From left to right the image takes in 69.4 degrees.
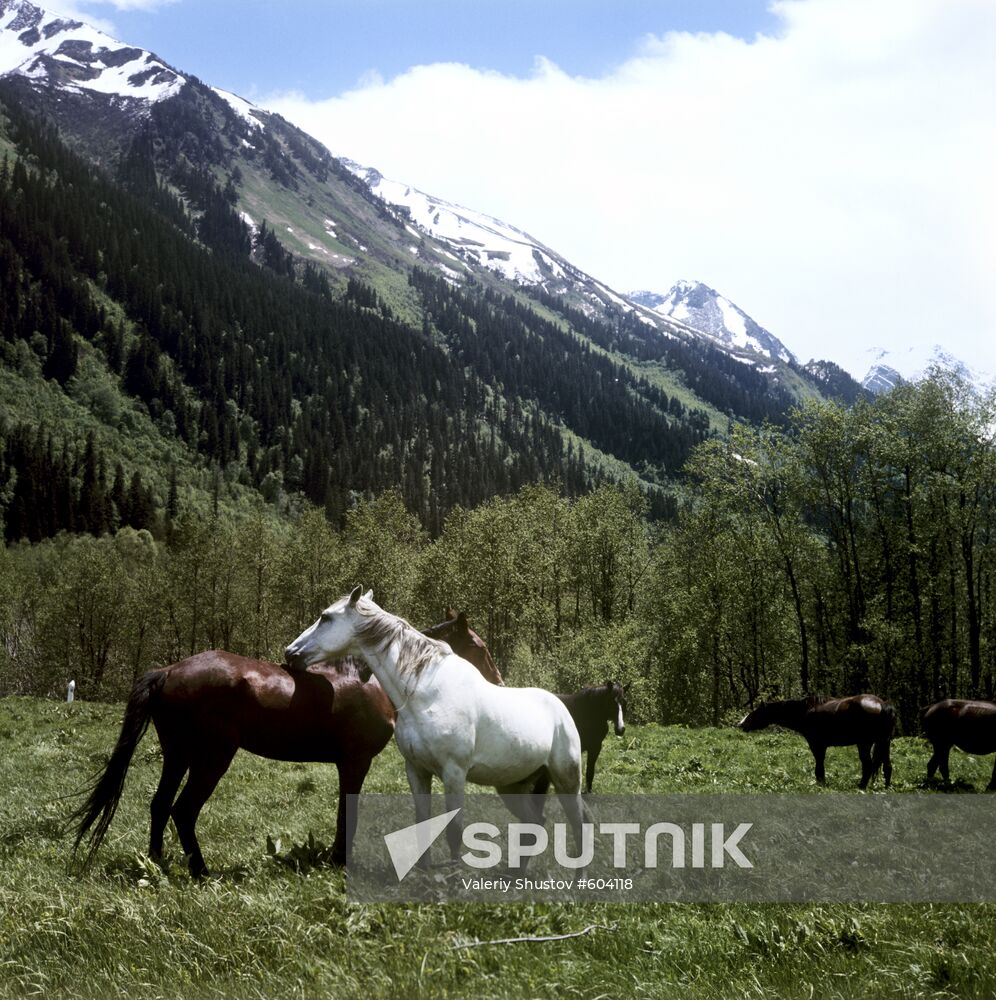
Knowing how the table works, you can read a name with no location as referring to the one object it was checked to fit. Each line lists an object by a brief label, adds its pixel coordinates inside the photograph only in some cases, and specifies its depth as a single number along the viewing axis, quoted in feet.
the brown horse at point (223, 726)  28.02
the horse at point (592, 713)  52.60
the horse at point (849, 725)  53.26
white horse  25.22
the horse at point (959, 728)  51.19
